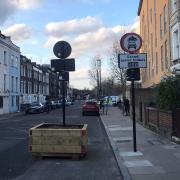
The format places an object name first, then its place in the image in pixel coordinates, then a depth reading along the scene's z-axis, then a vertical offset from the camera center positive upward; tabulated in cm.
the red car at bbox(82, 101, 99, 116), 2536 -104
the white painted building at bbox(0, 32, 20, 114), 2943 +316
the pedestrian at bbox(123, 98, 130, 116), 2198 -73
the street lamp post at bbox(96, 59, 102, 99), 4183 +479
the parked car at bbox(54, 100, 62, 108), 4300 -101
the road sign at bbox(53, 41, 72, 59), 746 +156
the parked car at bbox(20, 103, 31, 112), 3420 -120
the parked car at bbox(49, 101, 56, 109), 3866 -107
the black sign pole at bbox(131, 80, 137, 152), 722 -65
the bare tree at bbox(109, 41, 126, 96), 2966 +344
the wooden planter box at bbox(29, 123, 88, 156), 666 -123
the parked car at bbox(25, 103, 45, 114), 2946 -129
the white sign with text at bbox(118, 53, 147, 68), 720 +116
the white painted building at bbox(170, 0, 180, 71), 1419 +420
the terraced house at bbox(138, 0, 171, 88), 1755 +530
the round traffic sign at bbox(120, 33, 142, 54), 721 +169
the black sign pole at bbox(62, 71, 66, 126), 734 +17
